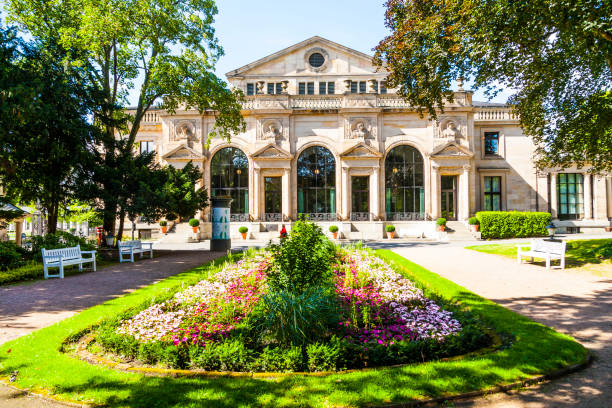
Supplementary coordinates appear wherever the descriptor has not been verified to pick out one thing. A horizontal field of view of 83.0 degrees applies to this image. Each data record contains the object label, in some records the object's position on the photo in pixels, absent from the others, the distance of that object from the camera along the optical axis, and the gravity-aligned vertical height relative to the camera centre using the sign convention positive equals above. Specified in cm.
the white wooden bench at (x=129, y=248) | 1522 -154
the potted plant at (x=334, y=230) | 2705 -144
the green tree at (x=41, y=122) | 1215 +351
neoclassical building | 3033 +415
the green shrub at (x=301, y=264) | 620 -95
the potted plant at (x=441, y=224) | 2773 -109
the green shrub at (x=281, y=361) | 422 -184
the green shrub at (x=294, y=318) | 473 -154
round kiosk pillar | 1892 -89
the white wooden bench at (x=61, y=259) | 1140 -153
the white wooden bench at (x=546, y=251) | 1165 -148
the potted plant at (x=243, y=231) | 2783 -149
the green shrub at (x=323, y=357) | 421 -178
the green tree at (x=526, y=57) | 902 +514
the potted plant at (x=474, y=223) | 2694 -101
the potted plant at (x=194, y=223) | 2787 -82
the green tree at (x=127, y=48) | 1547 +805
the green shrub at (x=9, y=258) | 1170 -147
